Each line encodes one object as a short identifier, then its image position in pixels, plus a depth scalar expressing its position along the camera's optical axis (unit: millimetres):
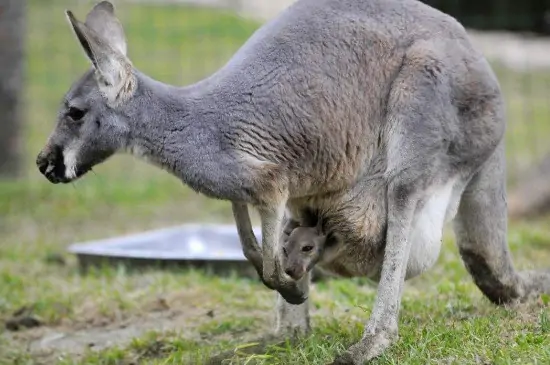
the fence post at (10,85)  20172
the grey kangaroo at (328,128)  8625
